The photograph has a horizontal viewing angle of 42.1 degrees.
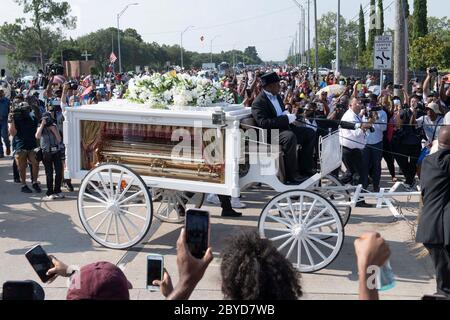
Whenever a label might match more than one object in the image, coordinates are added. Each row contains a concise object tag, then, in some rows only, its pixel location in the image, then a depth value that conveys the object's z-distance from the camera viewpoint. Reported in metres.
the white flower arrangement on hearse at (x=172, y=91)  7.24
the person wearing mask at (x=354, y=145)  9.58
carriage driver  6.75
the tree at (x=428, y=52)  35.78
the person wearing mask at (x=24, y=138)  10.68
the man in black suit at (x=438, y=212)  5.04
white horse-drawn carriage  6.50
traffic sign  14.40
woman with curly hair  2.35
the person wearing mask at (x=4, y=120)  14.59
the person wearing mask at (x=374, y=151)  9.94
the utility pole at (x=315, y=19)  37.62
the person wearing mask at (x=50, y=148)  9.92
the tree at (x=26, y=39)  55.38
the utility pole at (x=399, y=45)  14.80
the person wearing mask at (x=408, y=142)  10.88
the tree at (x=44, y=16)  53.88
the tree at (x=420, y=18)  49.00
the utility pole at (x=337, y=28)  33.22
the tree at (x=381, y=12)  51.19
